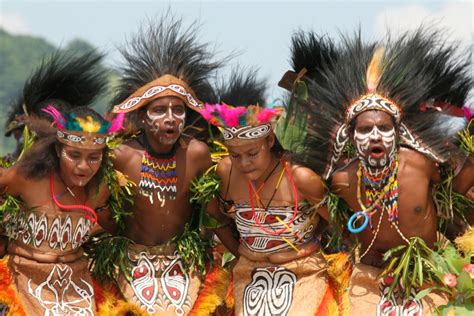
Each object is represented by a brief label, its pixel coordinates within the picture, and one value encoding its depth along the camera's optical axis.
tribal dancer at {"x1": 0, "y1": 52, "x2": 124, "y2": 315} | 11.37
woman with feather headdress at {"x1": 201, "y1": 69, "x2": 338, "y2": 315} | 11.38
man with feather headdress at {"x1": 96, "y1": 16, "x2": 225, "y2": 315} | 11.88
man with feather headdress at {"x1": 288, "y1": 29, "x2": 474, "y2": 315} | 10.98
